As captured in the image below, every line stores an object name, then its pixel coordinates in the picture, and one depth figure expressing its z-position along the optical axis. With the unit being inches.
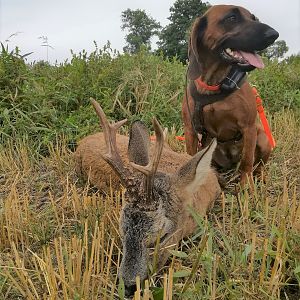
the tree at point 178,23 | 1108.3
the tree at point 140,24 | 1616.9
